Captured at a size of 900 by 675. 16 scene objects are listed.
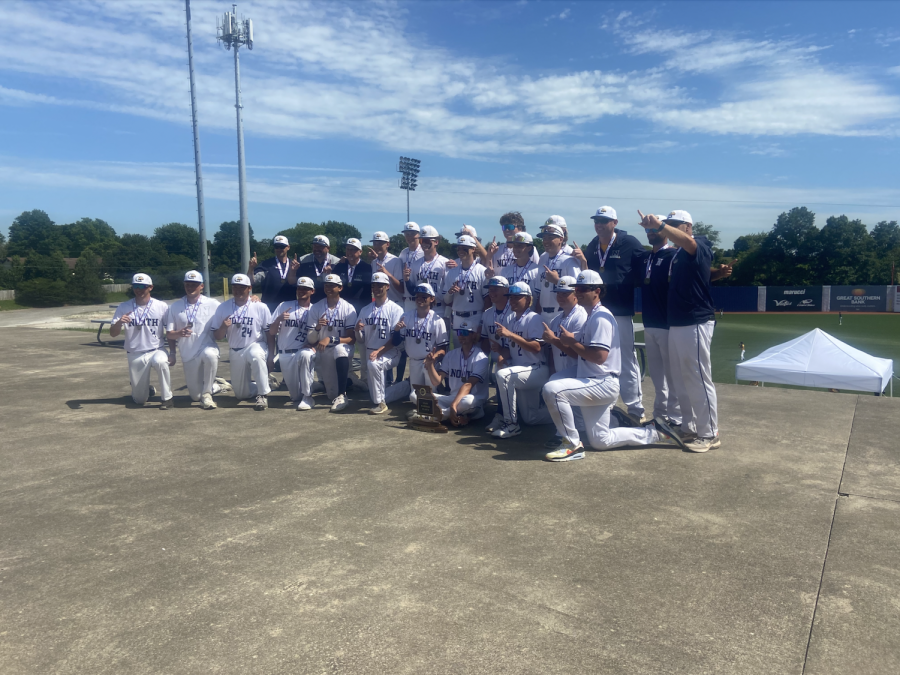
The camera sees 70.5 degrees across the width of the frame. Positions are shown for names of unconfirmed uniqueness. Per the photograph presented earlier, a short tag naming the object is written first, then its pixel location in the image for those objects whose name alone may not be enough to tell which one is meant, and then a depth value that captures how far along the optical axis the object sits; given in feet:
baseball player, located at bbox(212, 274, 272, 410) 25.29
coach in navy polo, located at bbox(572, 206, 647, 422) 21.22
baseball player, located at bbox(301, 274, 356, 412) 25.49
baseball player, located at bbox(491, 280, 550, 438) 20.39
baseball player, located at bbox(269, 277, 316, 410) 25.08
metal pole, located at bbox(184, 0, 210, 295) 64.01
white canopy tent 50.21
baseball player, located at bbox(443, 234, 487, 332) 24.21
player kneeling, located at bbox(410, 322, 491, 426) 21.54
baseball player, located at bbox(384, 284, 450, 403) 23.36
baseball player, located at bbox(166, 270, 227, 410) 25.44
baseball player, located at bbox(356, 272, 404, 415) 24.35
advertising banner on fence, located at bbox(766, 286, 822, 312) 178.19
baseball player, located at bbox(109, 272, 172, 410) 25.30
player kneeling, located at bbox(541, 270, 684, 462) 18.13
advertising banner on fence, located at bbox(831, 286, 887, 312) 174.19
